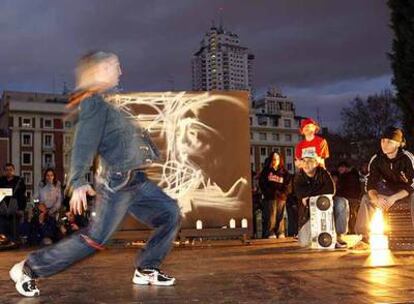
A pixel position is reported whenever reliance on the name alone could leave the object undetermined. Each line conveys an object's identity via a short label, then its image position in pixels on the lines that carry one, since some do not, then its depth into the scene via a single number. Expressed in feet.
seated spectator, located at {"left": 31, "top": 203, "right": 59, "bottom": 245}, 40.91
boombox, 28.25
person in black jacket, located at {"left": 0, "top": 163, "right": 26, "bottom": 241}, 39.81
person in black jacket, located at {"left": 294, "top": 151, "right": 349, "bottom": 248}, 28.91
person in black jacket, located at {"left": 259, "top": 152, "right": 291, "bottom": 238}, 39.83
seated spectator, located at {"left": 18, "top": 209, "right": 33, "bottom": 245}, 41.42
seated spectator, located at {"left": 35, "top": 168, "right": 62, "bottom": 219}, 42.39
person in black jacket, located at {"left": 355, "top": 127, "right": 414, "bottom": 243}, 26.40
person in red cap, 29.86
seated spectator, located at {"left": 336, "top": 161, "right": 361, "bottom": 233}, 41.06
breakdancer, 15.47
